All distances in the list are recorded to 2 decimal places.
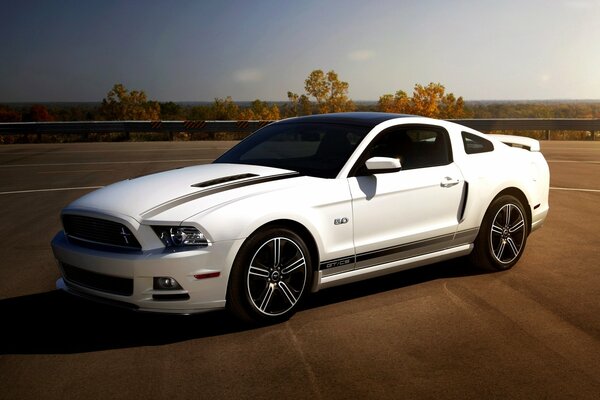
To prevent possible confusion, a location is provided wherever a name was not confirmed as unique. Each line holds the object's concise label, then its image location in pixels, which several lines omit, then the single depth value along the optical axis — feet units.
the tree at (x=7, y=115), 402.97
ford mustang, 15.48
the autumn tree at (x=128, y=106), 593.83
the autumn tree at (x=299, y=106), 450.30
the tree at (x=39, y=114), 453.41
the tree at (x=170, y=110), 579.89
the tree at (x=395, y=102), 452.35
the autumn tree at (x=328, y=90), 424.87
